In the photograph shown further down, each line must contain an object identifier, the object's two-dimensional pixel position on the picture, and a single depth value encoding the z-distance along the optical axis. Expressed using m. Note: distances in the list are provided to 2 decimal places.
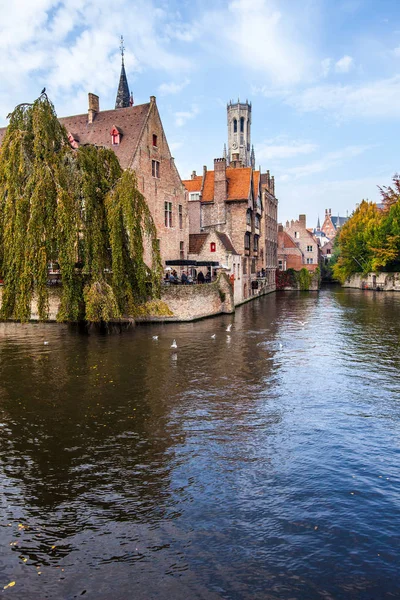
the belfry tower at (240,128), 140.25
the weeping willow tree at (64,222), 23.70
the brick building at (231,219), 42.66
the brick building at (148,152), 35.78
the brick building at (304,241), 85.81
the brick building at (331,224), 163.38
